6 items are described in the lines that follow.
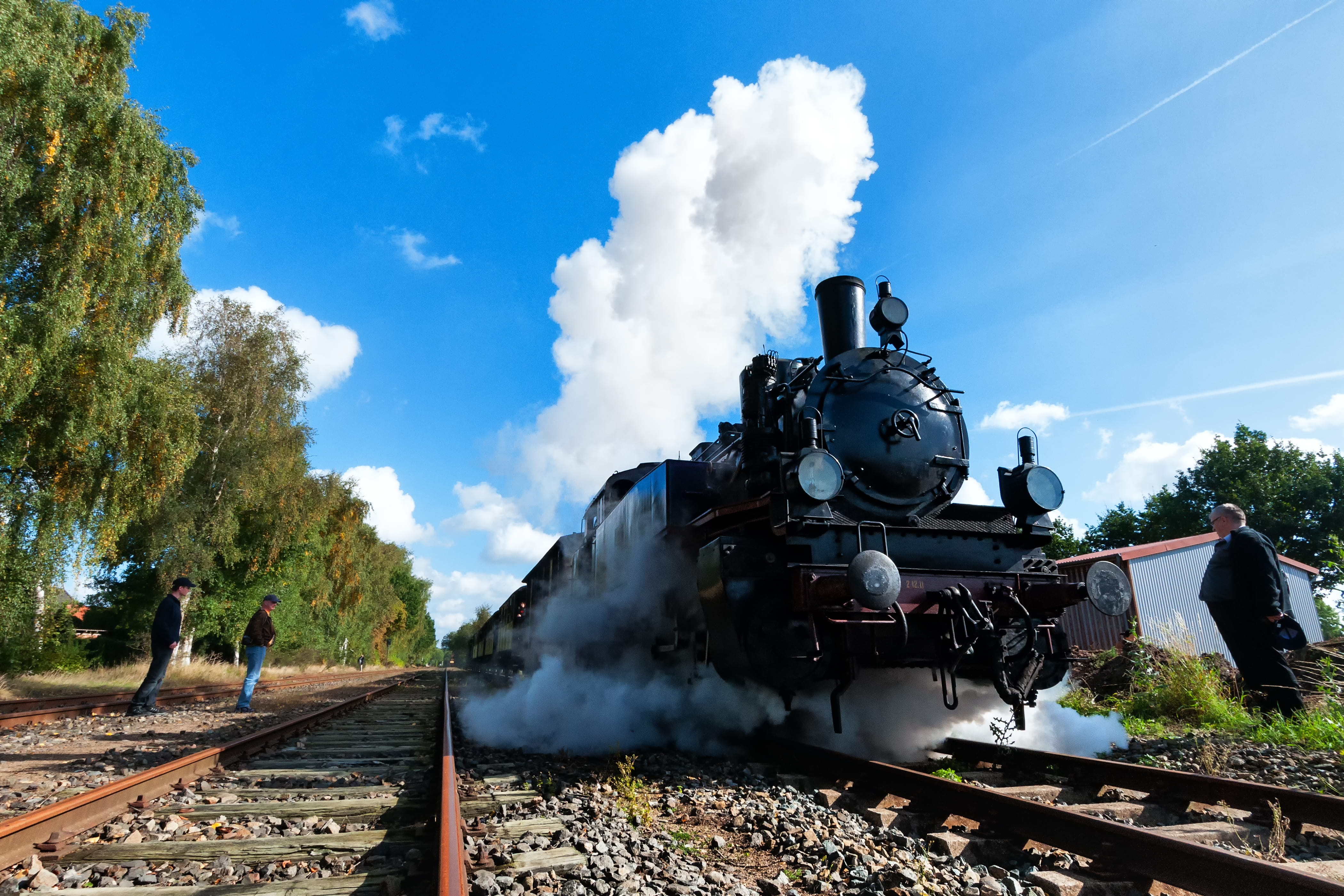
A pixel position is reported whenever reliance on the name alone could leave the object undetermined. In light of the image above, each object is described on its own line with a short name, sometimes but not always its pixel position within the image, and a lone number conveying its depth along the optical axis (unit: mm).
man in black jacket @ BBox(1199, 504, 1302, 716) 5141
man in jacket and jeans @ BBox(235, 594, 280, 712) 8500
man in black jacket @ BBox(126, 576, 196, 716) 7926
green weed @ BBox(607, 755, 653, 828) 3281
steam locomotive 4285
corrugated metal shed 16125
